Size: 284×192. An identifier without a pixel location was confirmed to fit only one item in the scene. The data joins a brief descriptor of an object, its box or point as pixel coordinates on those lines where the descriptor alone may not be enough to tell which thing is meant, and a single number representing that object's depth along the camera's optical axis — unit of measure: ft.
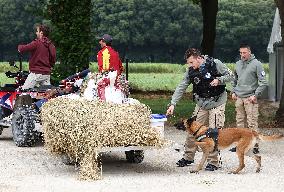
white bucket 38.58
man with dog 40.19
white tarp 105.29
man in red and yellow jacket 43.91
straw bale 37.29
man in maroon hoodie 52.03
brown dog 38.88
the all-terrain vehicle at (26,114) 50.65
